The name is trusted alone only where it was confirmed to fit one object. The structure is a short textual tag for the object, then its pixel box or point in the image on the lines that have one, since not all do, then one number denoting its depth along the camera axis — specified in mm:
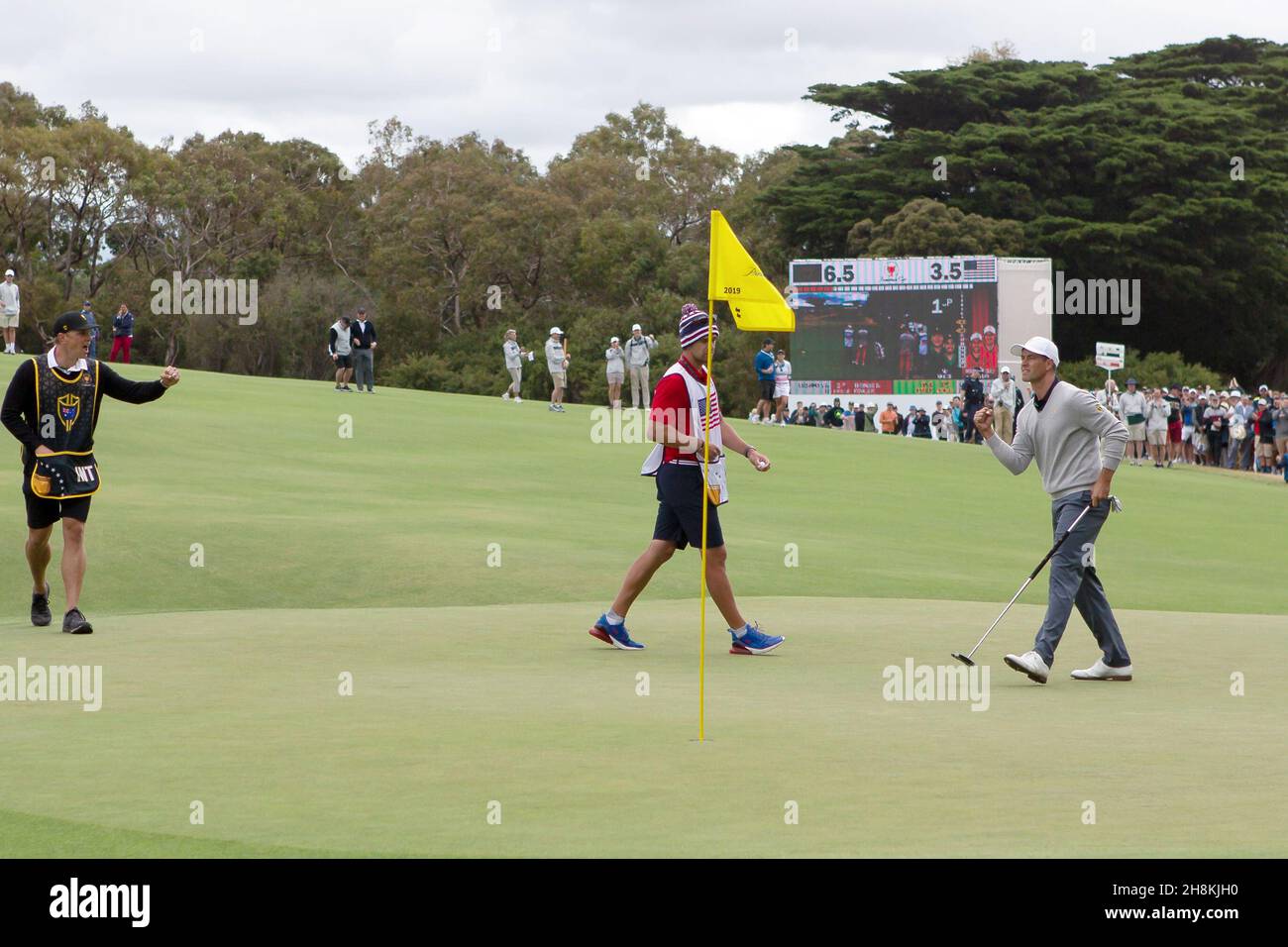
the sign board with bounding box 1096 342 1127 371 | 47319
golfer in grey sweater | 10656
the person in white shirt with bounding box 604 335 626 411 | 39219
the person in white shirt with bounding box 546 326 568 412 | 39625
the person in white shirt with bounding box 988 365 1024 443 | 39406
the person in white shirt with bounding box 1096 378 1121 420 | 44500
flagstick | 7878
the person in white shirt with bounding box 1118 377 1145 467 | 43406
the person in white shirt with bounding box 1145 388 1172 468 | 43750
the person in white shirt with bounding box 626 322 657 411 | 38438
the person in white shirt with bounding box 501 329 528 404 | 42219
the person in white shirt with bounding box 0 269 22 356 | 41875
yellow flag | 9281
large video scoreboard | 55281
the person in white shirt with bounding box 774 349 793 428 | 43438
